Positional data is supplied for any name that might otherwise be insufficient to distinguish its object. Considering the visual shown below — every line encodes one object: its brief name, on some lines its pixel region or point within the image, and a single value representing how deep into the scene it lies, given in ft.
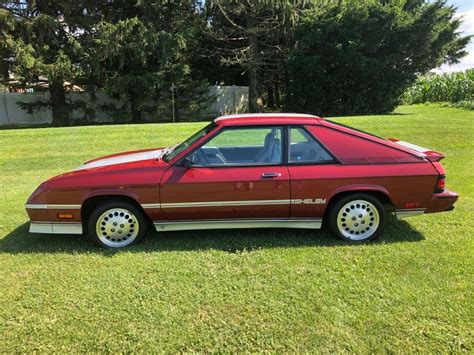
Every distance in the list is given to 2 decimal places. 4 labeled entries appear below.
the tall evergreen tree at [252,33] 75.77
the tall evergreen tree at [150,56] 65.77
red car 13.85
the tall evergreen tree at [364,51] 74.49
